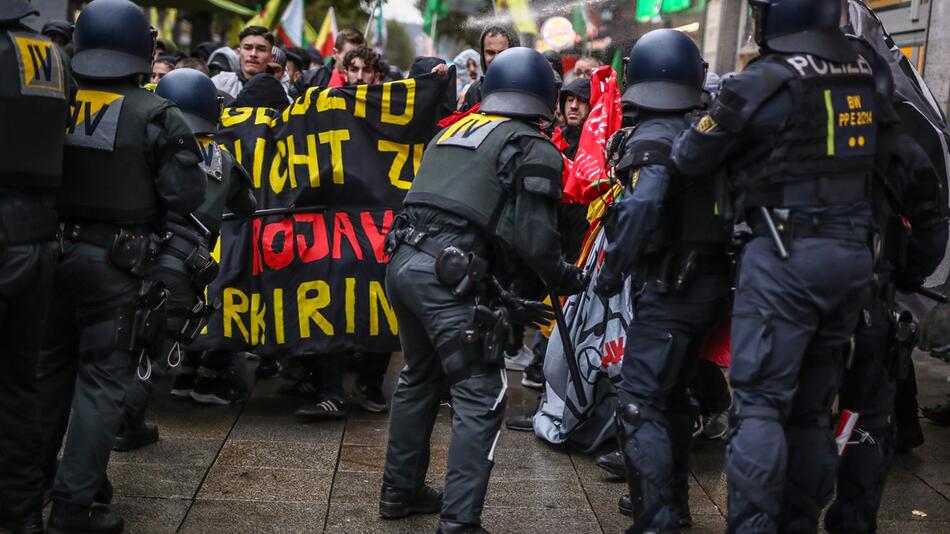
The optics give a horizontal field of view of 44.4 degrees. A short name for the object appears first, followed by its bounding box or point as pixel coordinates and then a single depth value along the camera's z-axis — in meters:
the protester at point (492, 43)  7.66
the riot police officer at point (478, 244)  4.39
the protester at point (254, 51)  7.82
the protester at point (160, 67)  8.28
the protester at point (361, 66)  7.26
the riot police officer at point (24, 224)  3.98
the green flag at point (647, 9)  7.42
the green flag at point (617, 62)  7.31
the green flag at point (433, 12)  15.40
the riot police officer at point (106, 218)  4.33
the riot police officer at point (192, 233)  5.20
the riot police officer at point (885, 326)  4.20
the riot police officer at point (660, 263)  4.23
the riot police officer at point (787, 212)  3.85
